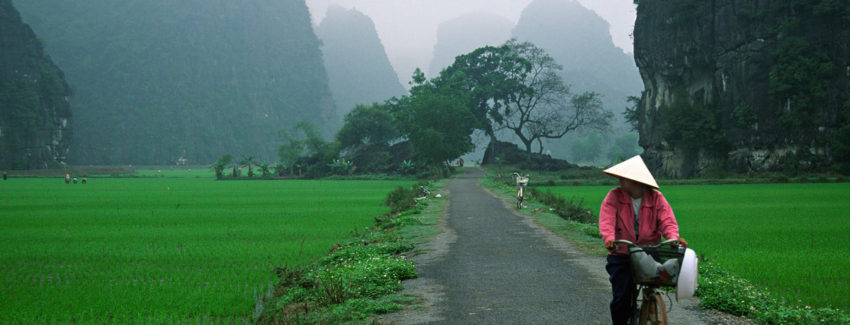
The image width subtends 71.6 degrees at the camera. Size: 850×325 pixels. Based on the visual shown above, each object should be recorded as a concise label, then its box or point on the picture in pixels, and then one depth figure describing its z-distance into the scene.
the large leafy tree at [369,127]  83.94
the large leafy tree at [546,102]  73.25
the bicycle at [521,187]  21.69
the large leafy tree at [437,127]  53.81
